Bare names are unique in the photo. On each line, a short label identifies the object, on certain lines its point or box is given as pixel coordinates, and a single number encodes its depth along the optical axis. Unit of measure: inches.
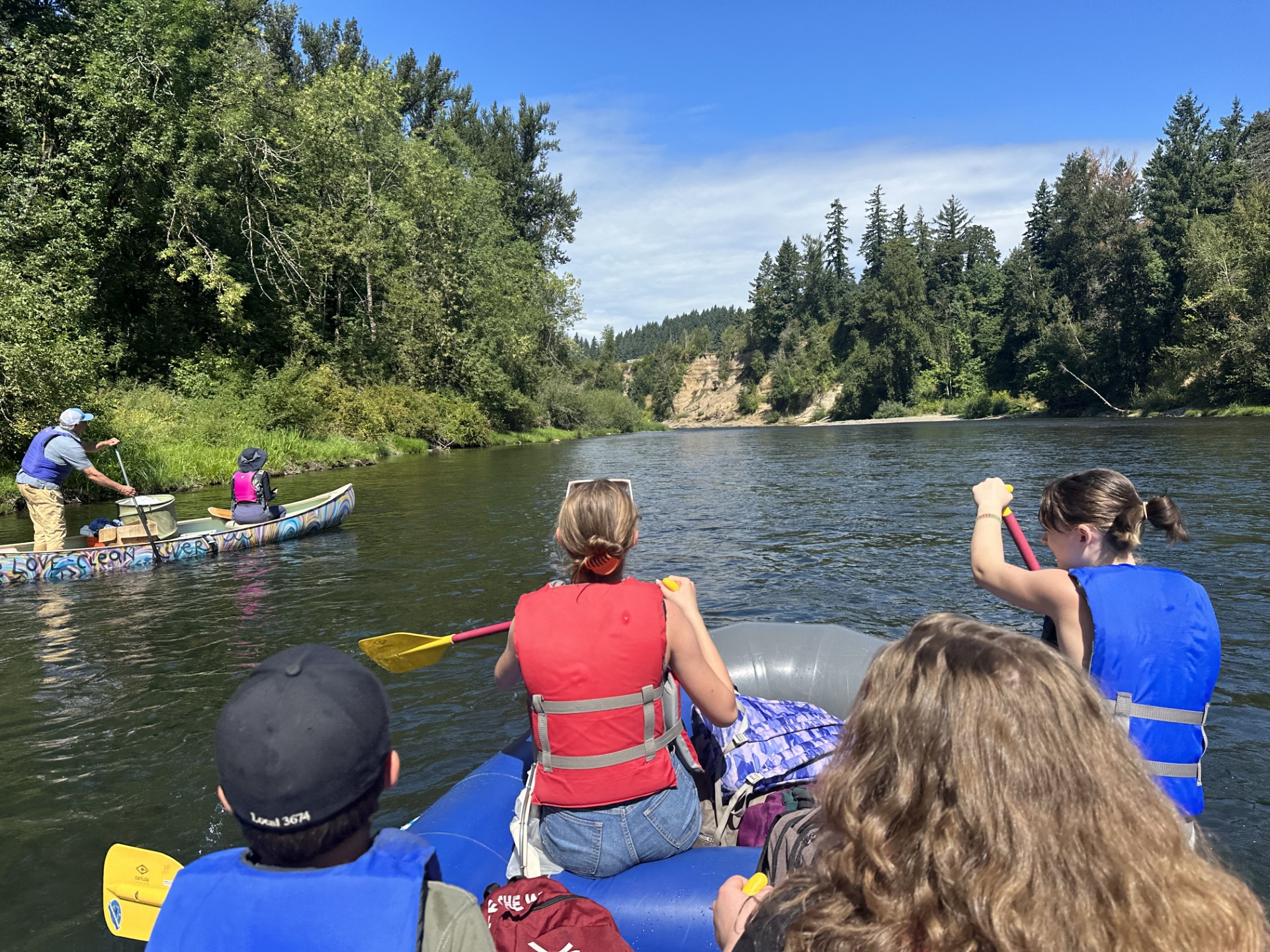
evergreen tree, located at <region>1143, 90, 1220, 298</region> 1691.7
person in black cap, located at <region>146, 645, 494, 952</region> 48.7
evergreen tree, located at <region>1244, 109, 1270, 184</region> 1724.2
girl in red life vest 89.4
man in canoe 347.6
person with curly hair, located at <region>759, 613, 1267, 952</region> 38.2
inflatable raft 88.0
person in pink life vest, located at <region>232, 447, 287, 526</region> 411.5
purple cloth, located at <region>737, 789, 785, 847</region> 103.3
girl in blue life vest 87.9
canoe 343.3
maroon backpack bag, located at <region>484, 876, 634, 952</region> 71.8
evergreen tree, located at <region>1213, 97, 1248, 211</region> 1706.4
